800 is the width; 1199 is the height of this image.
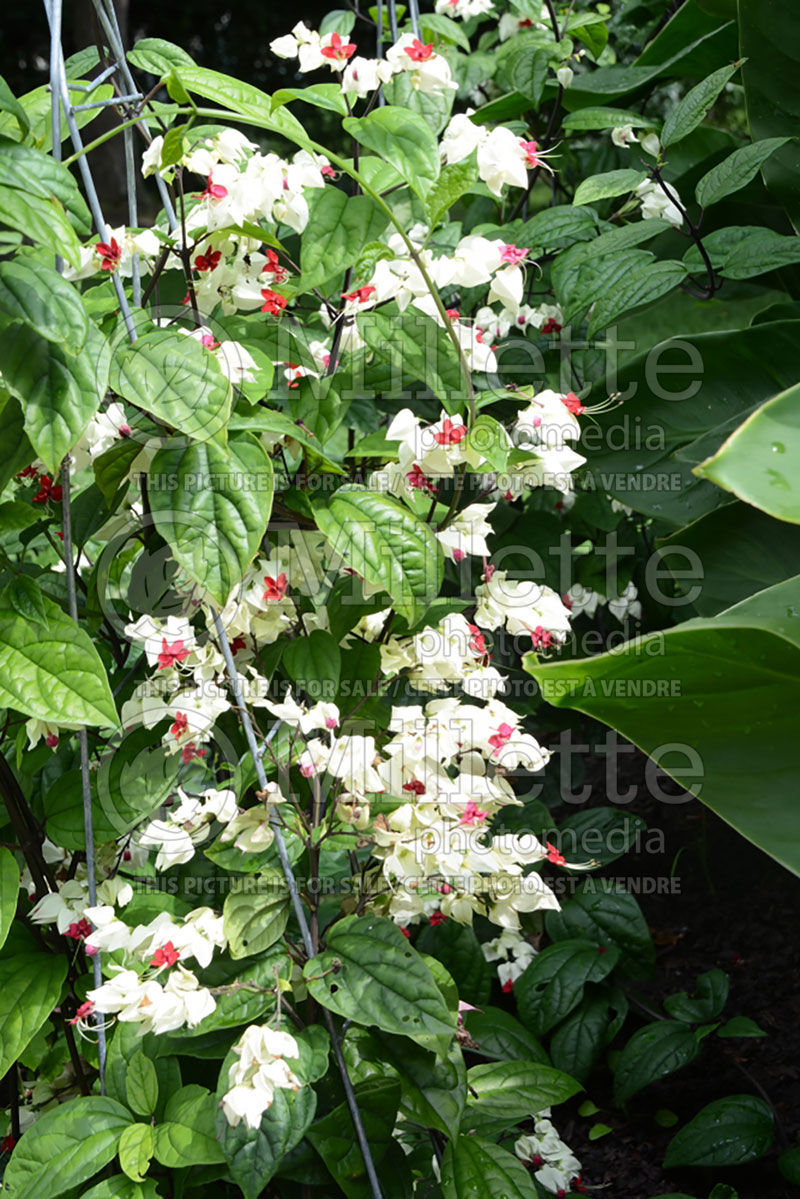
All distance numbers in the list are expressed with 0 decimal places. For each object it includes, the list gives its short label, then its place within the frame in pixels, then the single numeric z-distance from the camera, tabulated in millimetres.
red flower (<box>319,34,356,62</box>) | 958
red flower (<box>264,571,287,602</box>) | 959
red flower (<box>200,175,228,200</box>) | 872
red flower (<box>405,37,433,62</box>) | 932
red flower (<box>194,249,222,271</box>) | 941
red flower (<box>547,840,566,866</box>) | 988
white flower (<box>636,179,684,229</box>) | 1430
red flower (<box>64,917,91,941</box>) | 968
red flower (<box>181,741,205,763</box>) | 971
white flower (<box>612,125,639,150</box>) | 1557
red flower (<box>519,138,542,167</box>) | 948
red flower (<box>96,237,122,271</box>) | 889
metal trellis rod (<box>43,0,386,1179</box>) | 879
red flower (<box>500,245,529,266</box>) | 950
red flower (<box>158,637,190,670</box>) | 917
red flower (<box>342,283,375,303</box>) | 952
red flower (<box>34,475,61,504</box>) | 986
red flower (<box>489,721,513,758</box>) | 967
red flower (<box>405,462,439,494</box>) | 964
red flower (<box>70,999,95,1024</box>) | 841
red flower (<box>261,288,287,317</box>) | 942
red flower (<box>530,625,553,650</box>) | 987
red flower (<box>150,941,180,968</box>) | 832
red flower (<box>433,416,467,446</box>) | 931
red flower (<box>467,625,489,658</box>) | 1002
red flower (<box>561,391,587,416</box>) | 1021
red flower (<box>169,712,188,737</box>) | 937
